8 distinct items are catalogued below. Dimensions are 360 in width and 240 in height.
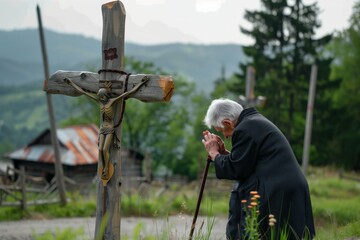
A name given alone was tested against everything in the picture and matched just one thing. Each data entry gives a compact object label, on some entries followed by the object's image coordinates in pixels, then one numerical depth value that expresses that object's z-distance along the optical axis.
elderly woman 3.70
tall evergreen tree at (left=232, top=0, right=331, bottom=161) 28.00
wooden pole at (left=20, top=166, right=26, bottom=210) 12.48
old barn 24.22
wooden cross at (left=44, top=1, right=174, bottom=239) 4.31
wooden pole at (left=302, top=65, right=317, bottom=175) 16.98
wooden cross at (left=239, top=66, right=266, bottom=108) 13.16
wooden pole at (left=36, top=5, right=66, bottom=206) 13.10
